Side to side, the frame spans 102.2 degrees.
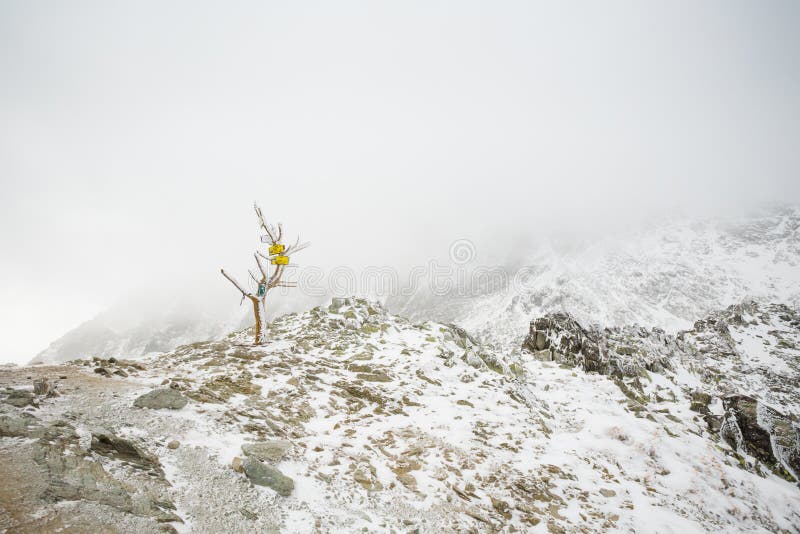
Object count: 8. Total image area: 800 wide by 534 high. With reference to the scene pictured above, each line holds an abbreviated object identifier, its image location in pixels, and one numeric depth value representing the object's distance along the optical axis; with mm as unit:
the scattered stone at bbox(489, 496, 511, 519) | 6720
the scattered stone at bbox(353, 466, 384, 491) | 6734
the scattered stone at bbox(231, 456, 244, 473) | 5848
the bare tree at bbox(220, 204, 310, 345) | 16016
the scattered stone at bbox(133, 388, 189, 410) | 7254
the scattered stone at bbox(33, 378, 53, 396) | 6543
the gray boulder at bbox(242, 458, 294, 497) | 5703
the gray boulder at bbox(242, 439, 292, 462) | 6430
